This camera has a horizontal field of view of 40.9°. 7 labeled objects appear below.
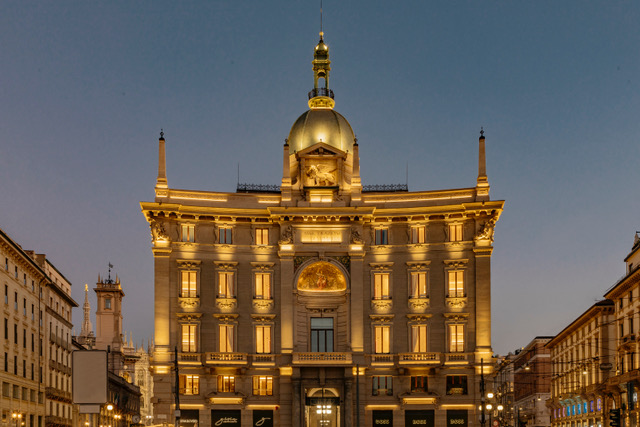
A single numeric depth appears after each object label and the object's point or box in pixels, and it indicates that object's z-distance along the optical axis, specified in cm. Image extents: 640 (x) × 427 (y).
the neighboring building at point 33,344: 8025
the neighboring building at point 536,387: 15100
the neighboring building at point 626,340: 8231
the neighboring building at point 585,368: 9781
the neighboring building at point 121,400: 13631
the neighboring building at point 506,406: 19178
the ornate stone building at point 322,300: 8300
